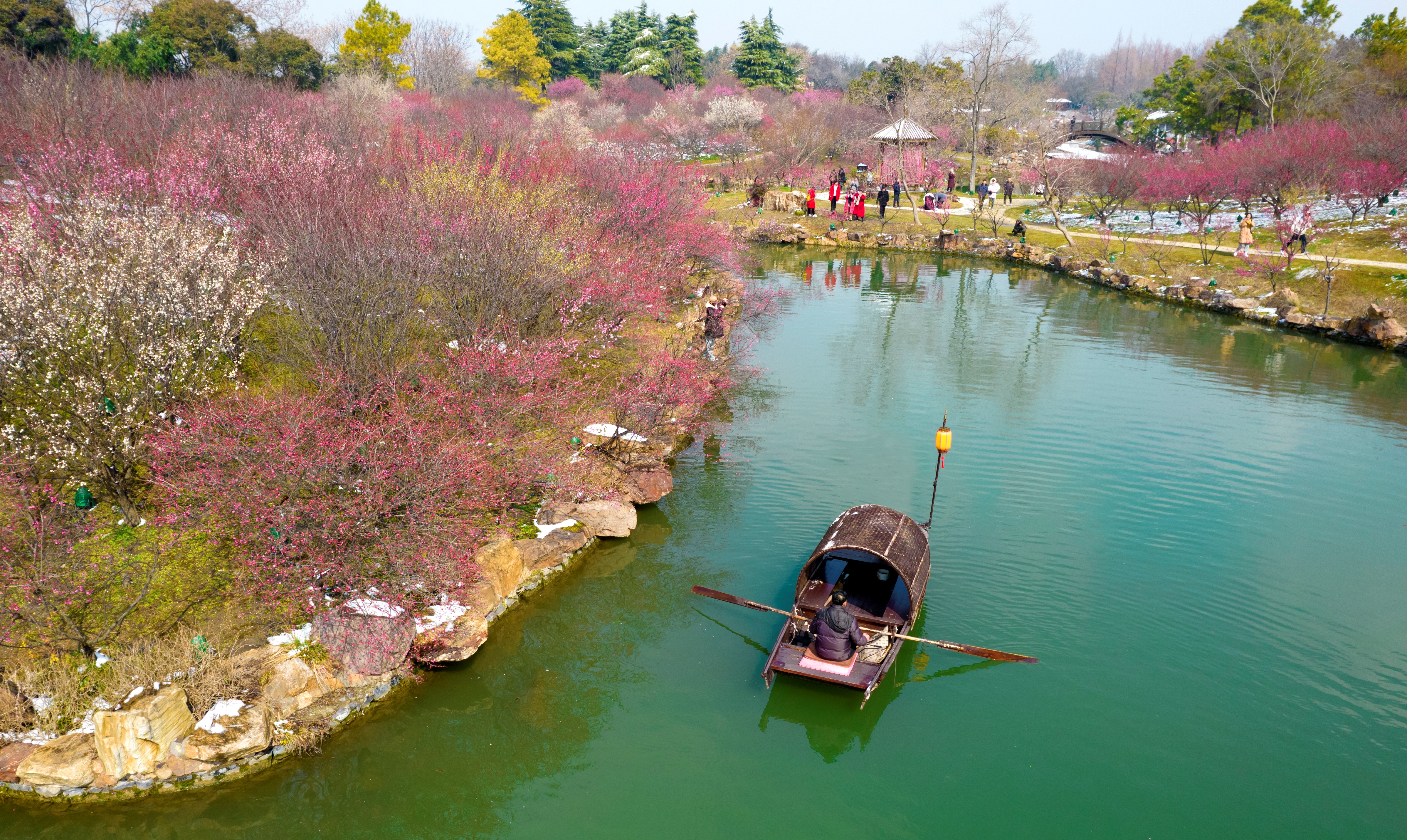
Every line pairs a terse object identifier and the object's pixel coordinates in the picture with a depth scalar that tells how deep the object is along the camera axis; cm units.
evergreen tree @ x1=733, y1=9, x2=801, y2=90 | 9212
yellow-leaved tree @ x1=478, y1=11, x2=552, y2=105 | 7988
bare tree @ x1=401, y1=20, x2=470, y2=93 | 7281
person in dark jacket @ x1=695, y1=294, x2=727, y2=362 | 2836
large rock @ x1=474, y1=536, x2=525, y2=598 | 1587
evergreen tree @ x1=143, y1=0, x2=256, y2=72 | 4347
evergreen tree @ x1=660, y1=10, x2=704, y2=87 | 9469
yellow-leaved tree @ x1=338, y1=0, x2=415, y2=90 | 6481
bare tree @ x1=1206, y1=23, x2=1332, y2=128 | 5875
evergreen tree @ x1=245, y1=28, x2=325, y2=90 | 4706
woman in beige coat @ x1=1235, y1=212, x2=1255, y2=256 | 4553
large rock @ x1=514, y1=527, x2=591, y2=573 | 1709
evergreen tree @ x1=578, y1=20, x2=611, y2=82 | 9381
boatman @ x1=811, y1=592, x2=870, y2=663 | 1321
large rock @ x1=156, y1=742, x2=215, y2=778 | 1146
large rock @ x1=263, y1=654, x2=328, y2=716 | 1240
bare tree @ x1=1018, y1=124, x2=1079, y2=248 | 5684
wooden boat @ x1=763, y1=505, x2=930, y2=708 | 1343
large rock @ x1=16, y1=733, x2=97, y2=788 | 1099
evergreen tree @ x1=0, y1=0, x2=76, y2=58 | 3759
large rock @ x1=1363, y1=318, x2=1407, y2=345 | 3444
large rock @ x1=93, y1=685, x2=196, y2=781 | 1122
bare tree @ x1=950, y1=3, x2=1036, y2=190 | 6506
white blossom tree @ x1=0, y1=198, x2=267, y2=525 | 1370
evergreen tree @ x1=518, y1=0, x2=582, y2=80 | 8656
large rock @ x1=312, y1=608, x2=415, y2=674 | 1321
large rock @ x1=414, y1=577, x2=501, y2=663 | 1409
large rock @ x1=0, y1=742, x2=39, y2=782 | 1104
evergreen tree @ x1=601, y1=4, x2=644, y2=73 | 9662
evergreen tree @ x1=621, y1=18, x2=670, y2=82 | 9256
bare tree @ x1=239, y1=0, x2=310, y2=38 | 4931
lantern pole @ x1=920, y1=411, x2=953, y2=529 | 1773
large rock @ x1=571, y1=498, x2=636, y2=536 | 1853
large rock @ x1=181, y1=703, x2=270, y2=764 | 1154
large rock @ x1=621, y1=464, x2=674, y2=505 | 2006
